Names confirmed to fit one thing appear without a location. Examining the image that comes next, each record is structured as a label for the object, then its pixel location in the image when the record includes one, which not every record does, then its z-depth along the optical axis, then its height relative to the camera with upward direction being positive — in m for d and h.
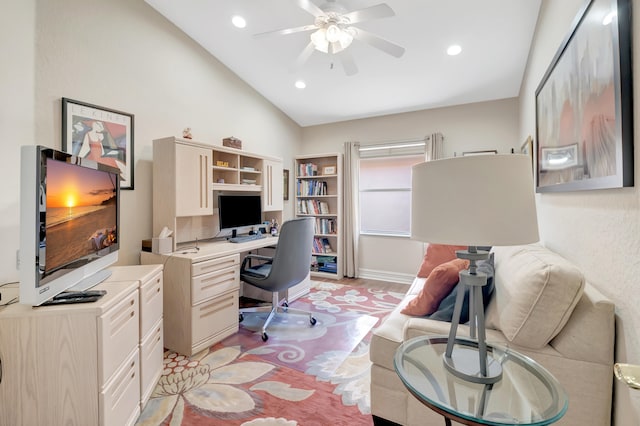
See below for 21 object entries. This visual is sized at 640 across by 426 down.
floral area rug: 1.55 -1.13
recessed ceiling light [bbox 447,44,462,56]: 2.66 +1.60
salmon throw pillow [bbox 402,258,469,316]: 1.52 -0.42
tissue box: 2.28 -0.27
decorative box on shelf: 3.06 +0.79
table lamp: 0.84 +0.02
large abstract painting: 0.88 +0.45
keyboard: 2.94 -0.28
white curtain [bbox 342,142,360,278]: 4.28 +0.08
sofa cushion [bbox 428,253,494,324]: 1.39 -0.48
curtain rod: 3.95 +1.03
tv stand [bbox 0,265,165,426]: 1.18 -0.67
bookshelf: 4.40 +0.15
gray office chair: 2.42 -0.48
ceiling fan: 1.86 +1.36
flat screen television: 1.12 -0.05
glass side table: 0.80 -0.58
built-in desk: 2.15 -0.68
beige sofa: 0.98 -0.44
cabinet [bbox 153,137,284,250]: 2.39 +0.32
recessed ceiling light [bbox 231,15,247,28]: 2.56 +1.81
